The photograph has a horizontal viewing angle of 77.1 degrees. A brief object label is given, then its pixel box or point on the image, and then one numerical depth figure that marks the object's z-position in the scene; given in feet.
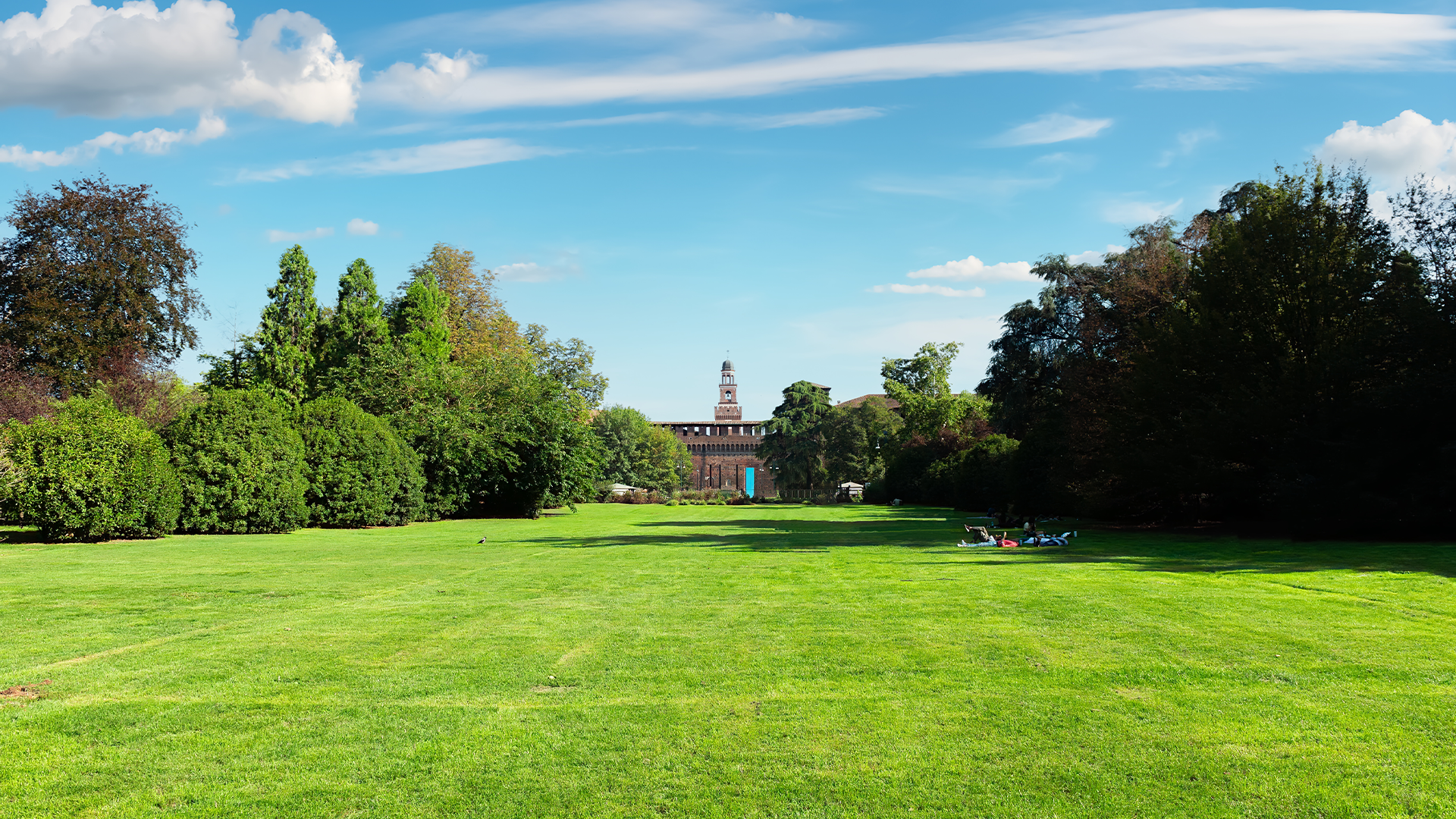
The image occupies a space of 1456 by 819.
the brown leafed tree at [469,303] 167.43
